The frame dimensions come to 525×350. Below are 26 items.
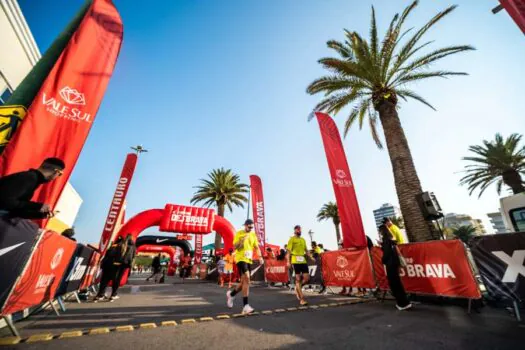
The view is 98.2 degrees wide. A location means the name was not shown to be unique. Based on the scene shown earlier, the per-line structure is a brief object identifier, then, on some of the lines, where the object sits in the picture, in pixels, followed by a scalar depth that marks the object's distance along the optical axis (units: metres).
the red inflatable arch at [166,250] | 31.88
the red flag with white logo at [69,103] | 4.20
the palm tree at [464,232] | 47.96
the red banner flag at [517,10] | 3.15
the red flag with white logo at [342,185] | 7.93
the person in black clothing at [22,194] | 2.44
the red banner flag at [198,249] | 26.96
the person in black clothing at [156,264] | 16.28
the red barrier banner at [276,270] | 11.80
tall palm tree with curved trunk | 8.70
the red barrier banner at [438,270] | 4.95
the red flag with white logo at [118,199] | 10.42
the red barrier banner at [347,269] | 7.11
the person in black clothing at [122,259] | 7.03
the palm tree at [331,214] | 37.33
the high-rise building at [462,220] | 118.40
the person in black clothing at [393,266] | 5.11
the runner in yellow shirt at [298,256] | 6.43
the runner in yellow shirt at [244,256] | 4.95
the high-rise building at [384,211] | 185.46
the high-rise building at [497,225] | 106.76
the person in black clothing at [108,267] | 6.97
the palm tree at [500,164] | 20.64
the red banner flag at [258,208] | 16.08
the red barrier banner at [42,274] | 2.95
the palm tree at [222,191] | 27.59
